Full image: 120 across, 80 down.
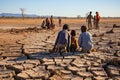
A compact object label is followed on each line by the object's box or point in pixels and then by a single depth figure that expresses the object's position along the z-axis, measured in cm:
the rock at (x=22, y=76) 262
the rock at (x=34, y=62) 323
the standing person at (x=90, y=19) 926
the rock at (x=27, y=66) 304
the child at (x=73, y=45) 401
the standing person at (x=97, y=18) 911
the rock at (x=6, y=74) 267
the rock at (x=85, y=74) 273
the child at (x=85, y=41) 387
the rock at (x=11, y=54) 388
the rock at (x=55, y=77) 261
